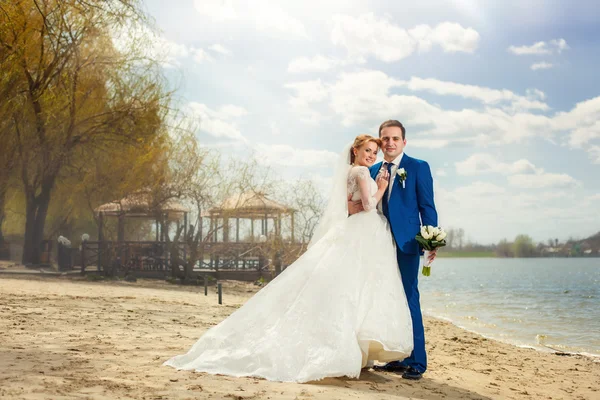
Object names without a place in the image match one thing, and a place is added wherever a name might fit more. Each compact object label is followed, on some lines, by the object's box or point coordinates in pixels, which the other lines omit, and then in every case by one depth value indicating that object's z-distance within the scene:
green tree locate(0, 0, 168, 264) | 21.20
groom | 5.71
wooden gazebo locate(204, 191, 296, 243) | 23.22
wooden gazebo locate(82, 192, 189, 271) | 23.52
